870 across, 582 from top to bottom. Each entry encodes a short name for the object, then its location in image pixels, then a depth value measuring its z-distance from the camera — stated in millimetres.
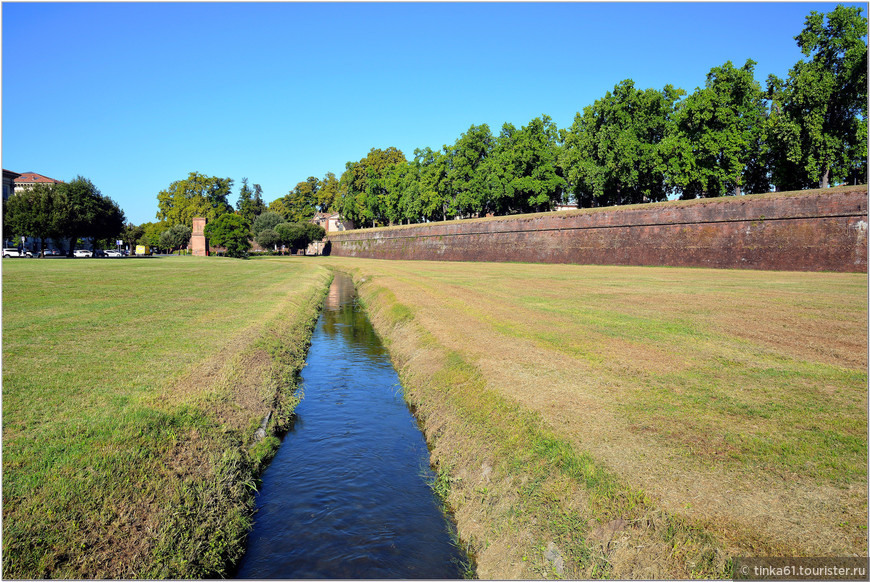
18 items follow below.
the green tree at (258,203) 139925
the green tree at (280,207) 135112
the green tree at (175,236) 107562
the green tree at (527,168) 59344
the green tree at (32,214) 54469
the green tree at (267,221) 106188
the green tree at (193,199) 121562
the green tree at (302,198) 135250
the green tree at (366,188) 94694
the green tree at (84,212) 57094
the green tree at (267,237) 97812
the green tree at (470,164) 67625
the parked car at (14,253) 59544
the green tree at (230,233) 81350
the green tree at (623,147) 46906
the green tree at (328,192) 133375
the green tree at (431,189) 73250
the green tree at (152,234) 124844
